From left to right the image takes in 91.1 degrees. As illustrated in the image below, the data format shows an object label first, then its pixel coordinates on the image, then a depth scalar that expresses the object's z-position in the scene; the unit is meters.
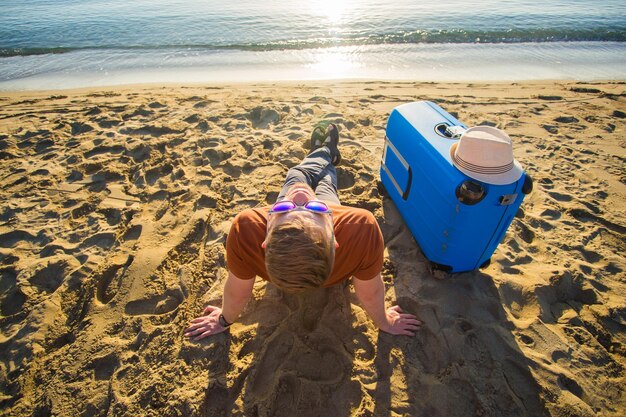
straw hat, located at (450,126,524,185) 2.02
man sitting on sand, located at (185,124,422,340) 1.48
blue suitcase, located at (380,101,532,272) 2.13
